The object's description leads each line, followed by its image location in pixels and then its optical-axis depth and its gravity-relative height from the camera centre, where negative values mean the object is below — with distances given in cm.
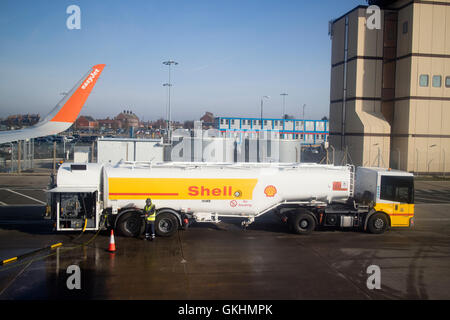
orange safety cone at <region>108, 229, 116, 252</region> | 1234 -333
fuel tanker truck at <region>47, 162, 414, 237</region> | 1390 -195
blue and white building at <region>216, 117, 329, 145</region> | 7531 +390
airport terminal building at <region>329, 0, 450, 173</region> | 3356 +566
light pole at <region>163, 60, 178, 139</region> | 4372 +927
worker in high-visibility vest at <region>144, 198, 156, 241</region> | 1349 -263
